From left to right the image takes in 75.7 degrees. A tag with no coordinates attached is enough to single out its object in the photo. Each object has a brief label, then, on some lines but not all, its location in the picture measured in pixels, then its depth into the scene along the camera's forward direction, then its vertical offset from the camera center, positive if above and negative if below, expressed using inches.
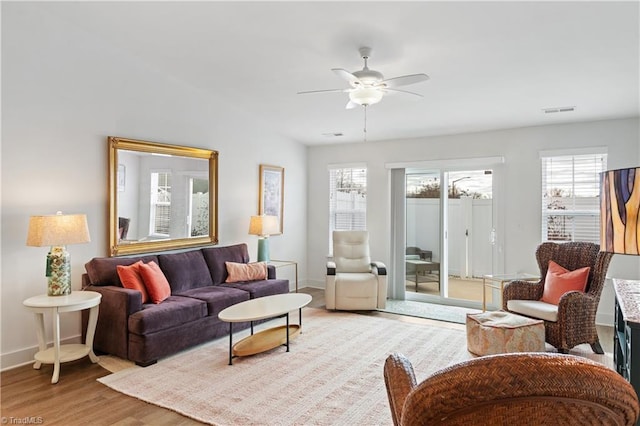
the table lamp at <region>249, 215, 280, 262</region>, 224.4 -9.1
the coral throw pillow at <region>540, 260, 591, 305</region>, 156.9 -26.2
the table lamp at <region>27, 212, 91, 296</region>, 132.3 -8.4
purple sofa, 142.6 -35.6
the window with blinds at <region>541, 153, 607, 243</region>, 193.8 +8.5
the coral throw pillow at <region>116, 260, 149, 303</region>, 154.7 -24.7
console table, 73.0 -22.9
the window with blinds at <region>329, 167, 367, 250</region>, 265.6 +9.7
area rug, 109.7 -52.4
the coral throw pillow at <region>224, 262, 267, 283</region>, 199.8 -28.6
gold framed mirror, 173.6 +7.9
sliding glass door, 223.0 -11.5
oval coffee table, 143.6 -35.5
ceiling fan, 120.7 +40.2
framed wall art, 245.1 +13.3
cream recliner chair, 211.2 -39.0
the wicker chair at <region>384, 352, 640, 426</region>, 41.3 -18.2
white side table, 130.3 -36.1
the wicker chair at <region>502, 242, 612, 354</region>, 147.9 -33.3
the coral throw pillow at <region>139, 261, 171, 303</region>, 158.1 -27.1
